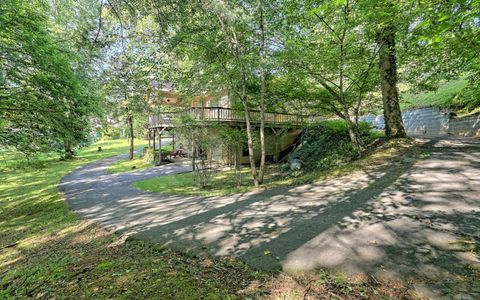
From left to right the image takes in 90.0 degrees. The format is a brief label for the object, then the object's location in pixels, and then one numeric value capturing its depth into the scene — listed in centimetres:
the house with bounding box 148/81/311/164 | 1579
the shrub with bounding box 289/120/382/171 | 1091
